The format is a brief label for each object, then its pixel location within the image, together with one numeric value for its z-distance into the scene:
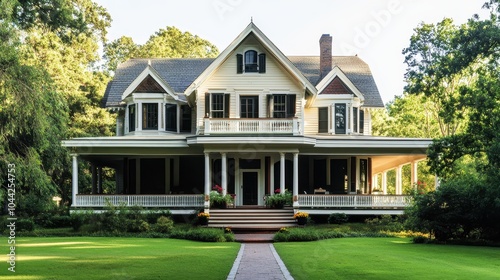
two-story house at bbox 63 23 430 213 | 30.78
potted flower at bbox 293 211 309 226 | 28.39
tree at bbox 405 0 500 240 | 23.02
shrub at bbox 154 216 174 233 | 26.58
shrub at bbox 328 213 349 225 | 30.08
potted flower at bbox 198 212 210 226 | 28.11
